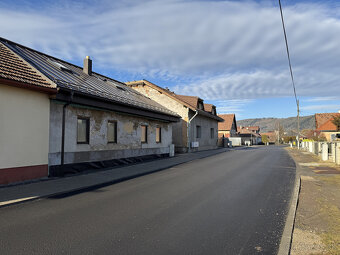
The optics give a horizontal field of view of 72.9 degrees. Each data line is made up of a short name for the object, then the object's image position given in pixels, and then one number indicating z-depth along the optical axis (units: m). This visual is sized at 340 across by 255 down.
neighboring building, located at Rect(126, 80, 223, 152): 22.69
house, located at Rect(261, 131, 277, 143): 91.05
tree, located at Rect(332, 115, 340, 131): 29.42
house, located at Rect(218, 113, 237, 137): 52.38
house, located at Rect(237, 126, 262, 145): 67.16
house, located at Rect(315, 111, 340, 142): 44.12
